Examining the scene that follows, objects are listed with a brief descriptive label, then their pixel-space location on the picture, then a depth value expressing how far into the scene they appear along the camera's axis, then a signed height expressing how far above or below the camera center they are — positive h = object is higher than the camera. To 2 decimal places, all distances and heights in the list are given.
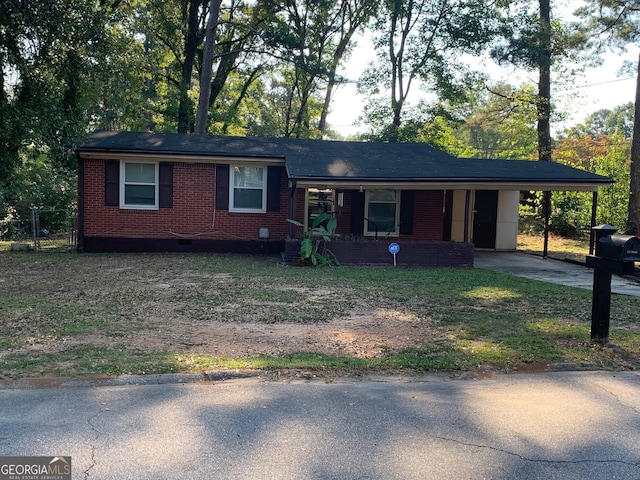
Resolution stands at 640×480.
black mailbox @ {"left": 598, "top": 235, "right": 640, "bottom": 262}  5.73 -0.34
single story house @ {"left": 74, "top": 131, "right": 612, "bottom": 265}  13.91 +0.43
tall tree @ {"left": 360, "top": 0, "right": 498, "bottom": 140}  23.86 +7.65
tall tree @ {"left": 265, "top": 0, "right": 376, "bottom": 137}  21.20 +8.23
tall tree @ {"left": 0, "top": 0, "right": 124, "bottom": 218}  12.65 +3.42
